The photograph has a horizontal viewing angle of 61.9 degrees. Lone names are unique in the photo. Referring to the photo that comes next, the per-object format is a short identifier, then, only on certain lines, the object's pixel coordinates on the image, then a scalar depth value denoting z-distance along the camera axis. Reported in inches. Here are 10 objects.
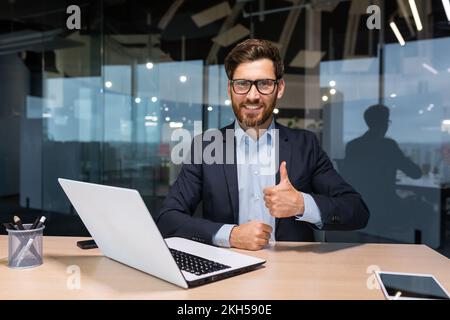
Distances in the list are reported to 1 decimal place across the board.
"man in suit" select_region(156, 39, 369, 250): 64.5
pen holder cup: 44.4
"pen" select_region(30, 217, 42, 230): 45.8
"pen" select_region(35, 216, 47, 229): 45.9
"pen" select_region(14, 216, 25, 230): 45.2
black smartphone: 53.6
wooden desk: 36.5
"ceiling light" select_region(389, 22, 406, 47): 141.5
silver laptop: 35.1
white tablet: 36.0
